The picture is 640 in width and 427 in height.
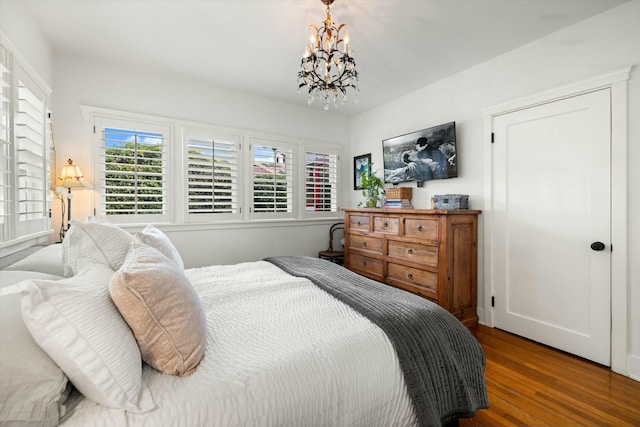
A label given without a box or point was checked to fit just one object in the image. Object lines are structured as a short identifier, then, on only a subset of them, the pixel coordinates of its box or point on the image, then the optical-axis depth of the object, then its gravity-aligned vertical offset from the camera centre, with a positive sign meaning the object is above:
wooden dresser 2.68 -0.44
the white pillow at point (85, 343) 0.77 -0.37
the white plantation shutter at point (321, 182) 4.28 +0.47
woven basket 3.52 +0.24
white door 2.20 -0.10
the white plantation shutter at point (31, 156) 1.81 +0.39
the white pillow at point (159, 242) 1.60 -0.17
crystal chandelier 1.80 +0.95
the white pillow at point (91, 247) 1.26 -0.16
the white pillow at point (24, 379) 0.70 -0.43
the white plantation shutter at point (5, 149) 1.56 +0.36
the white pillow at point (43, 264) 1.37 -0.26
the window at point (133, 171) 2.97 +0.45
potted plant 3.78 +0.30
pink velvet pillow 0.94 -0.36
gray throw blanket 1.17 -0.63
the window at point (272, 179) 3.81 +0.46
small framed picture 4.32 +0.72
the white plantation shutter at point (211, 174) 3.38 +0.46
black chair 4.00 -0.59
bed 0.77 -0.51
